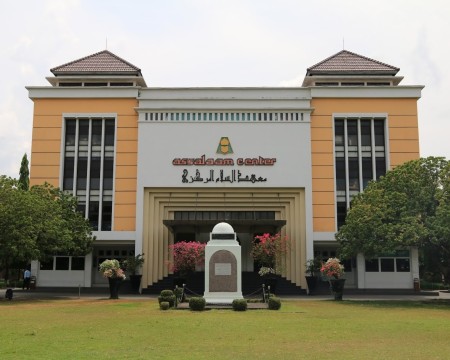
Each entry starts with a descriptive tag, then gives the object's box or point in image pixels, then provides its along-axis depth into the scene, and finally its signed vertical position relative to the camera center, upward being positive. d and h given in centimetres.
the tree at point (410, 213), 2902 +272
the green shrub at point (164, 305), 2497 -194
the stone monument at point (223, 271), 2759 -43
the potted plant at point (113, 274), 3269 -73
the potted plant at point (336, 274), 3269 -63
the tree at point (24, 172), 5527 +896
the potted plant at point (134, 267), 3925 -38
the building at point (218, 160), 4112 +760
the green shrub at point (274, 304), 2531 -185
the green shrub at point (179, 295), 2776 -163
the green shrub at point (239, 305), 2450 -185
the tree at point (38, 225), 3067 +217
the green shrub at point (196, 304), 2430 -180
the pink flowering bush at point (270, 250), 3764 +85
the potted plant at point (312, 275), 3894 -83
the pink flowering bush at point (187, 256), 3694 +40
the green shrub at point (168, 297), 2581 -165
